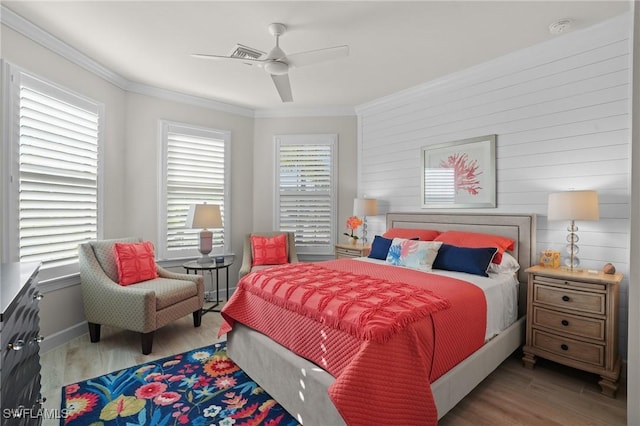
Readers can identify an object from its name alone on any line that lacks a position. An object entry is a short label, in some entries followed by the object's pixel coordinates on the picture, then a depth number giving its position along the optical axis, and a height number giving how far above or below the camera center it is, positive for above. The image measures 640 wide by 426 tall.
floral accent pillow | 2.99 -0.40
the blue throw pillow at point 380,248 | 3.56 -0.40
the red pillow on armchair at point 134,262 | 3.28 -0.56
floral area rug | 2.03 -1.31
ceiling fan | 2.40 +1.18
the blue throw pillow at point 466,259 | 2.78 -0.41
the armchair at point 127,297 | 2.90 -0.84
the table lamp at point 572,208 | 2.52 +0.05
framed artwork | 3.48 +0.46
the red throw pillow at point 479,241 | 3.07 -0.27
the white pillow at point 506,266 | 2.92 -0.48
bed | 1.84 -1.03
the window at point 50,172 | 2.69 +0.34
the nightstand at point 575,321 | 2.33 -0.82
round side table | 3.83 -0.67
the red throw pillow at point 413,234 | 3.69 -0.25
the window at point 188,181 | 4.34 +0.41
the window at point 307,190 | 5.01 +0.33
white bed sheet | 2.47 -0.68
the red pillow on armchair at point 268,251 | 4.44 -0.56
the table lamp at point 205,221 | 3.91 -0.13
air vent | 2.36 +1.18
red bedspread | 1.58 -0.71
